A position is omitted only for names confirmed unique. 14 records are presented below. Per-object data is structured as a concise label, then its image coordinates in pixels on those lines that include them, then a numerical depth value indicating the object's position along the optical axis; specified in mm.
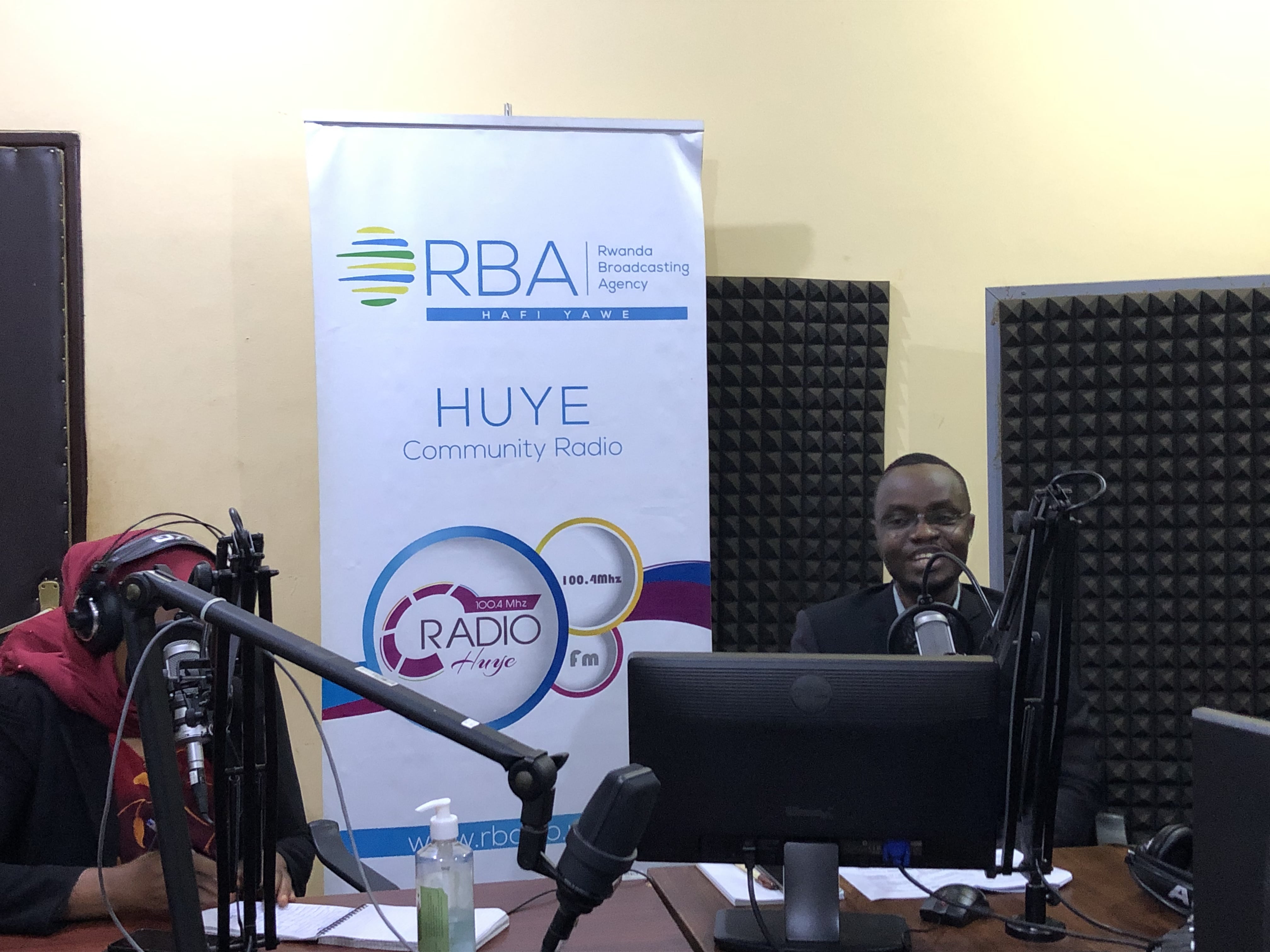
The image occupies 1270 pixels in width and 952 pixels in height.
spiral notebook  1517
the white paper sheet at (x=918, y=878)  1700
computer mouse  1574
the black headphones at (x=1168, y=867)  1610
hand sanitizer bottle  1277
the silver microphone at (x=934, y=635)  1617
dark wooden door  2797
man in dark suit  2529
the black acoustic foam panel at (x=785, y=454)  3053
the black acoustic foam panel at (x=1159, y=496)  2963
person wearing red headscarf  1844
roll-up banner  2549
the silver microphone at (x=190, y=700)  1242
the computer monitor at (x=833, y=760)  1483
